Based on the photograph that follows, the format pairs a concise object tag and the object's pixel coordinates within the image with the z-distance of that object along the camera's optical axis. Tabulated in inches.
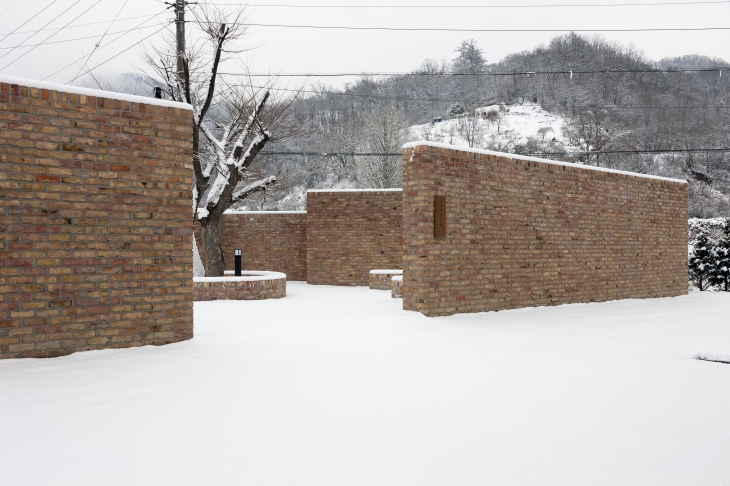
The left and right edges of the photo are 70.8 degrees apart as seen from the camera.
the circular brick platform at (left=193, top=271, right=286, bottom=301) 397.4
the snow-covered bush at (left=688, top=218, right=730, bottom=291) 568.1
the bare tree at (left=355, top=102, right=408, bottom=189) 1116.5
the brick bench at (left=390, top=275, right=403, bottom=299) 407.1
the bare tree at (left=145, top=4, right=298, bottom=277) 455.2
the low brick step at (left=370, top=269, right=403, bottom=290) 505.4
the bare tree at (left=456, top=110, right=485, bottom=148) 2208.0
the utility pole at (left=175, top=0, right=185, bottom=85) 442.6
